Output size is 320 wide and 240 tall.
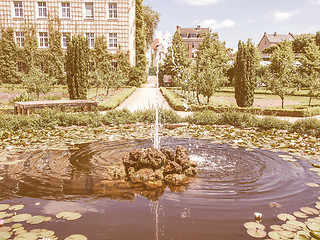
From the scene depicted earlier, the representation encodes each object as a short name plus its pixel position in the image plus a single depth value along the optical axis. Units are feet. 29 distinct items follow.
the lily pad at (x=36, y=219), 12.86
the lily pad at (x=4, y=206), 14.16
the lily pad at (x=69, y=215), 13.31
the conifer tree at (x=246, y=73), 54.24
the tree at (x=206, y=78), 54.44
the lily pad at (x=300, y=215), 13.62
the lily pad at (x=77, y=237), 11.55
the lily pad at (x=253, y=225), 12.60
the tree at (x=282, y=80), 54.34
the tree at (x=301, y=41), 197.26
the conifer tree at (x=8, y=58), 94.22
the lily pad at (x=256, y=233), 11.96
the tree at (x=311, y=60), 111.45
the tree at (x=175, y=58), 83.14
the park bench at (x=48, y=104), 40.42
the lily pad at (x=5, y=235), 11.48
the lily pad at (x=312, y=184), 17.66
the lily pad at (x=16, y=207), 14.12
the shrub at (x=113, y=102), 51.24
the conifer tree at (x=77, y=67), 51.11
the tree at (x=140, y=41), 112.27
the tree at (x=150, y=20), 170.07
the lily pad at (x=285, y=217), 13.37
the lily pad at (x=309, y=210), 14.04
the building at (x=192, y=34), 246.47
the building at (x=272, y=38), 245.12
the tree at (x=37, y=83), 52.39
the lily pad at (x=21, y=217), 13.05
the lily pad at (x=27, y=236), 11.44
